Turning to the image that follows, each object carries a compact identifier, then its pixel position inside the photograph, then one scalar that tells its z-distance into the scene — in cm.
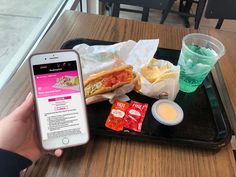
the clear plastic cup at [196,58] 57
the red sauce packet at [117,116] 51
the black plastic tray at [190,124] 50
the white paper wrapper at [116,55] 60
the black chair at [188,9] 181
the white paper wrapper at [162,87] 55
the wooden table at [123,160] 45
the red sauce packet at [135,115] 51
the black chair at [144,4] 105
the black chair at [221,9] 112
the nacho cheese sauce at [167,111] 52
